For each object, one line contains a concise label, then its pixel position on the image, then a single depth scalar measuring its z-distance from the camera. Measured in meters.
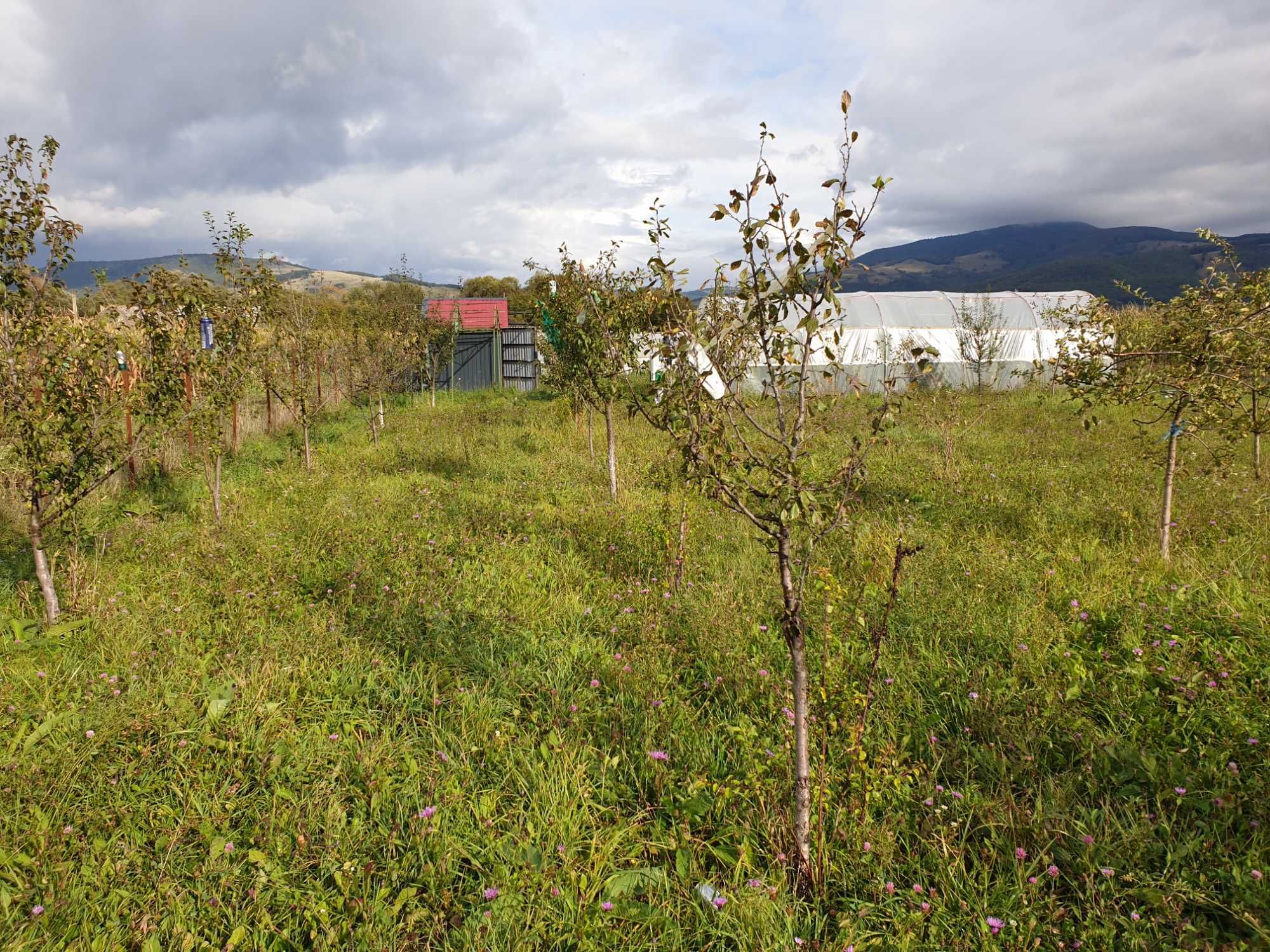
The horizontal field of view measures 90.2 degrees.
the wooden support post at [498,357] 21.81
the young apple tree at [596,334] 7.09
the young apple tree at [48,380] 4.24
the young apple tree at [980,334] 17.31
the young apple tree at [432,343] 16.89
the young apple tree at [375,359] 12.72
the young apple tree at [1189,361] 4.45
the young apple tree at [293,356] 9.24
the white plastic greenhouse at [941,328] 19.66
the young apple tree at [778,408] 2.37
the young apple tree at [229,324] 6.45
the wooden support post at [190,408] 5.75
